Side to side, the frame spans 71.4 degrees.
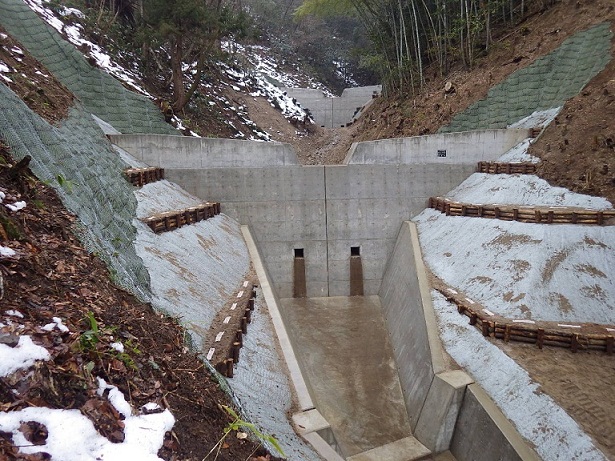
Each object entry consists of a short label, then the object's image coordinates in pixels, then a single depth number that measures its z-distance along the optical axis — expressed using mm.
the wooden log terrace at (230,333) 9945
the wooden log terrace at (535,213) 14688
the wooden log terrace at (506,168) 19406
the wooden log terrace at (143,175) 17375
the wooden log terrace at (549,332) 11203
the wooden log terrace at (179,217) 14915
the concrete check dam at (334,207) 20203
